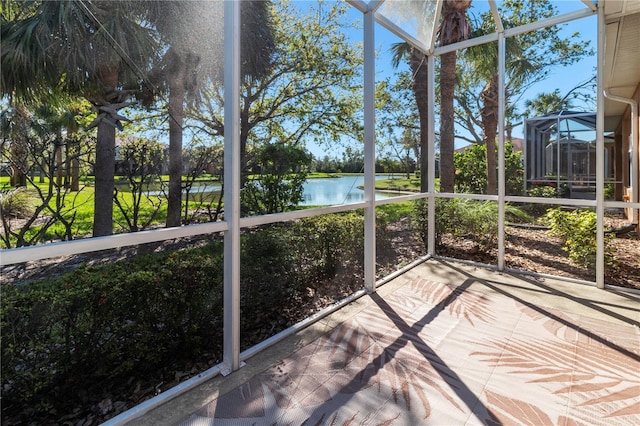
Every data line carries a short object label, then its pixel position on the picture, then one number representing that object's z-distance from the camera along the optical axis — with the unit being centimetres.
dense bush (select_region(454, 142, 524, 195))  675
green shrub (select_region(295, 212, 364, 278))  382
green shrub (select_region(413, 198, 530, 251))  561
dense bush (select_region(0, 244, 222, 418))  180
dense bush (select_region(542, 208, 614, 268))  461
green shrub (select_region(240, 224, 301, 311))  305
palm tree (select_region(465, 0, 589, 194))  603
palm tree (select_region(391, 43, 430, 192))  557
